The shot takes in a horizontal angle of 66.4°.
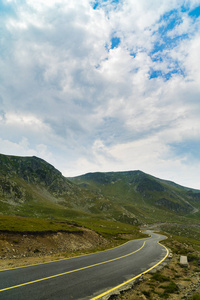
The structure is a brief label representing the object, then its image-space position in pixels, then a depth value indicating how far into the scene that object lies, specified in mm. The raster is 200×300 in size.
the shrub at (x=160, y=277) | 15359
